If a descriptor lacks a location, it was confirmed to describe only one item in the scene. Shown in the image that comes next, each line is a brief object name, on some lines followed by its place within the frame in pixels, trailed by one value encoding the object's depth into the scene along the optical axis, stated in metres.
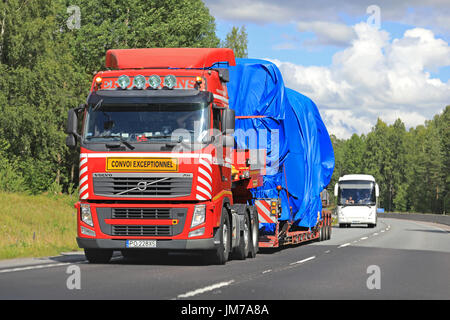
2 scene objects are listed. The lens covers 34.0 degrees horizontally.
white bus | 46.06
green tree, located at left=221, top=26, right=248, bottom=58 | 69.75
